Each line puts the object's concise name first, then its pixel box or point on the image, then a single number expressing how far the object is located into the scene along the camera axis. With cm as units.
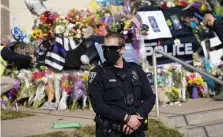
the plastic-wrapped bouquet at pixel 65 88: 1709
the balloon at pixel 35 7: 1989
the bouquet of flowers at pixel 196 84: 1878
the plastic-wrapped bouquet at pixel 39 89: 1737
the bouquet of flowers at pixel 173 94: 1787
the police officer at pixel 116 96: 774
